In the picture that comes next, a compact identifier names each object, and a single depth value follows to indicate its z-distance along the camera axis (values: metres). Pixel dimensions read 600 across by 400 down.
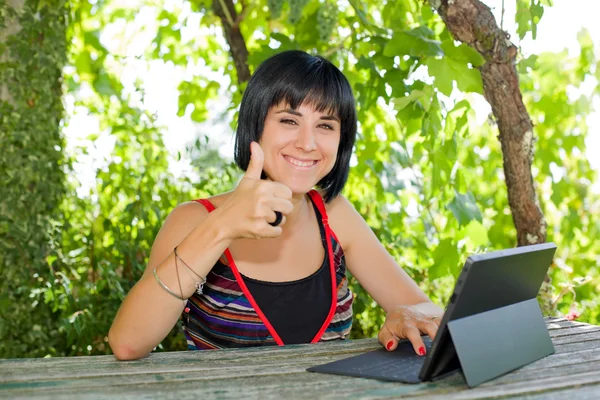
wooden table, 1.00
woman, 1.70
